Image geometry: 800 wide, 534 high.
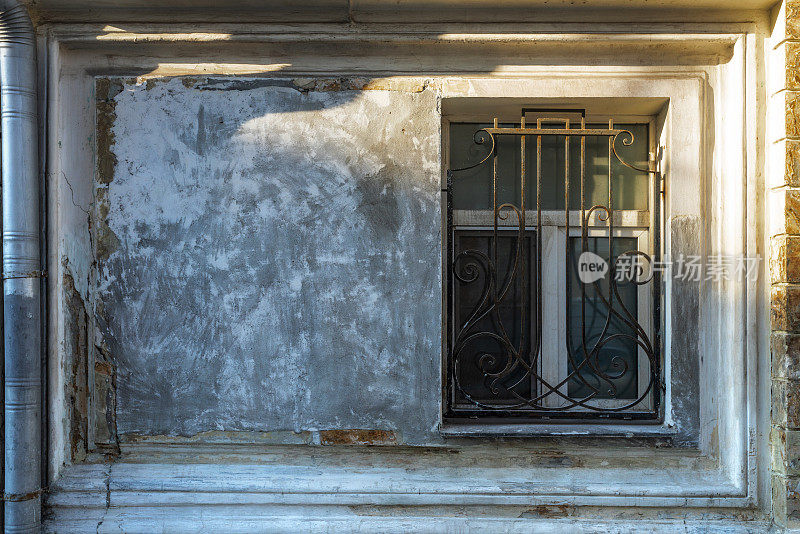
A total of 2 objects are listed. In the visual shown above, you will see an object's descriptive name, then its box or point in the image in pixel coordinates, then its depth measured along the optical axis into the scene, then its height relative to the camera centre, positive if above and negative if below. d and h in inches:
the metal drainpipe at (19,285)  96.1 -3.5
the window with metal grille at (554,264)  106.0 -0.3
